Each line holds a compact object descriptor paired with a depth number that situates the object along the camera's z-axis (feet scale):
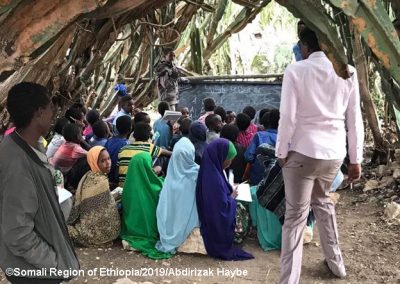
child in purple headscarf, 13.25
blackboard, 26.21
